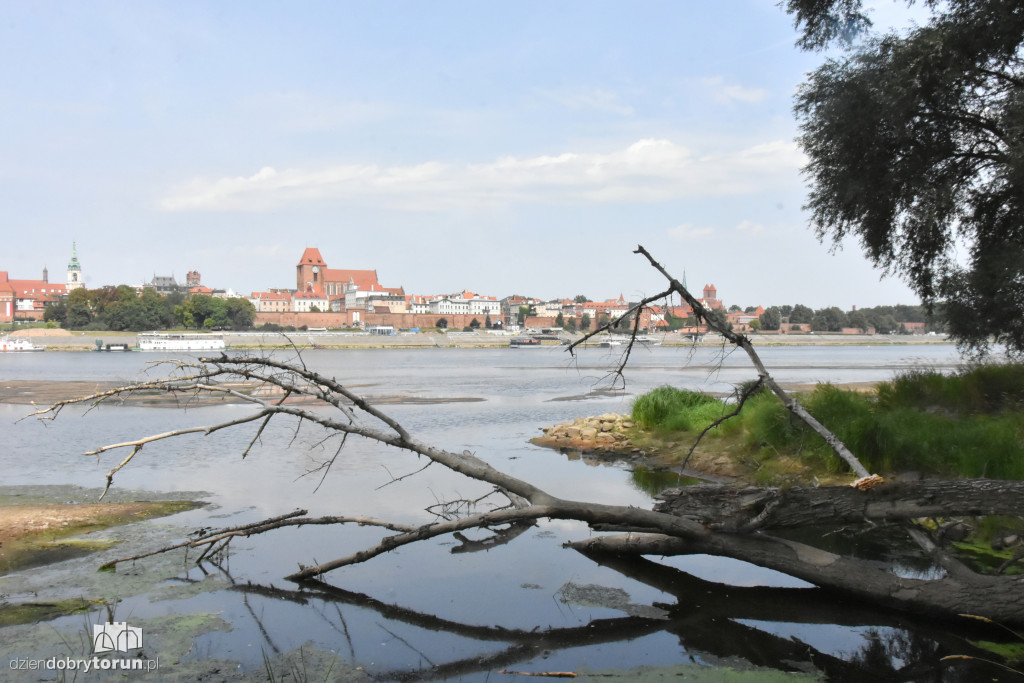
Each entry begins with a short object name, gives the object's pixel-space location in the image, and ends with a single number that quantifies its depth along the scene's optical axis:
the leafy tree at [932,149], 14.02
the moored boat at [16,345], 115.06
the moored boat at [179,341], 108.56
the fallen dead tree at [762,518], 7.48
